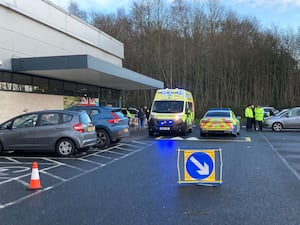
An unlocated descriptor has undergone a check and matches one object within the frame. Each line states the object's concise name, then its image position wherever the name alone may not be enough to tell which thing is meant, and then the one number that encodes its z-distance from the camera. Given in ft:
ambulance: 42.78
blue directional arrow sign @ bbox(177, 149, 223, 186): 16.16
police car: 40.35
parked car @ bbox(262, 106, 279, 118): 71.84
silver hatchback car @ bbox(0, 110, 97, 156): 26.25
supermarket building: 39.03
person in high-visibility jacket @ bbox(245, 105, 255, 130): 50.90
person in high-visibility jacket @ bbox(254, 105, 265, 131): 50.43
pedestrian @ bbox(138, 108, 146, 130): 56.03
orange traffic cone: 16.25
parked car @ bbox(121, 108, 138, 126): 58.44
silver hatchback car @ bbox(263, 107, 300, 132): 50.13
